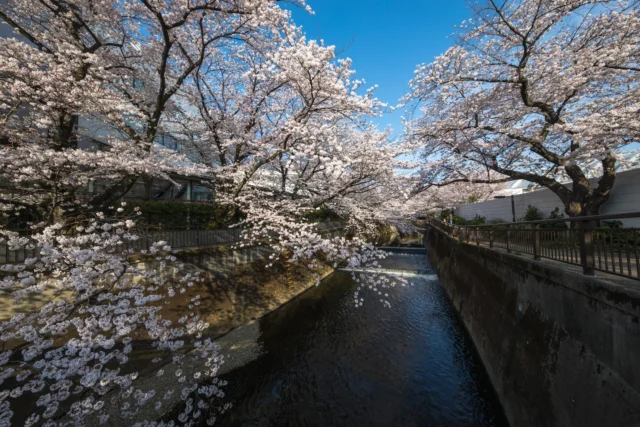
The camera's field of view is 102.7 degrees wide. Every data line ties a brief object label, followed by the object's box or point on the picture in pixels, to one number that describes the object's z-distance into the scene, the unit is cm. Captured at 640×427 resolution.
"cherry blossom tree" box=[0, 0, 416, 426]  523
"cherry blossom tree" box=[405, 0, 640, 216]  854
